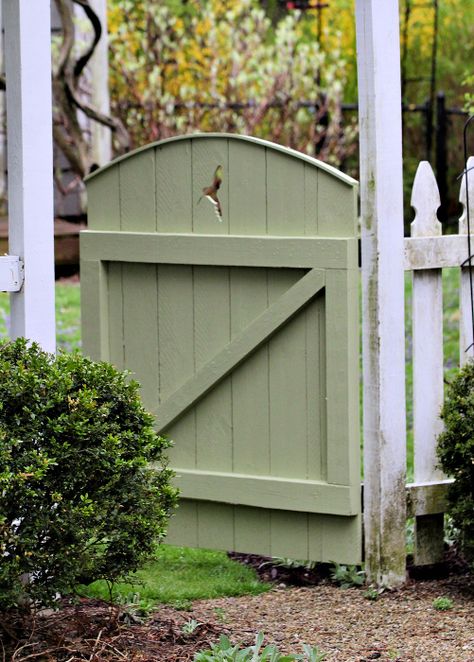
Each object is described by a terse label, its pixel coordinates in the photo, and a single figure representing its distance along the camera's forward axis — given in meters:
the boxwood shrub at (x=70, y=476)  5.86
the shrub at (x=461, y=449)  8.02
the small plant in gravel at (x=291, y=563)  8.99
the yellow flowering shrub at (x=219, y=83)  25.78
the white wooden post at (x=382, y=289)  8.12
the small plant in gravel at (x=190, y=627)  6.99
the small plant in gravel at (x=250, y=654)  6.28
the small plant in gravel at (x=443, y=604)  7.82
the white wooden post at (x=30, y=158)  7.26
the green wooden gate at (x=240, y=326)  8.28
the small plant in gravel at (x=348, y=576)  8.44
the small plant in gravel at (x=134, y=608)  7.30
